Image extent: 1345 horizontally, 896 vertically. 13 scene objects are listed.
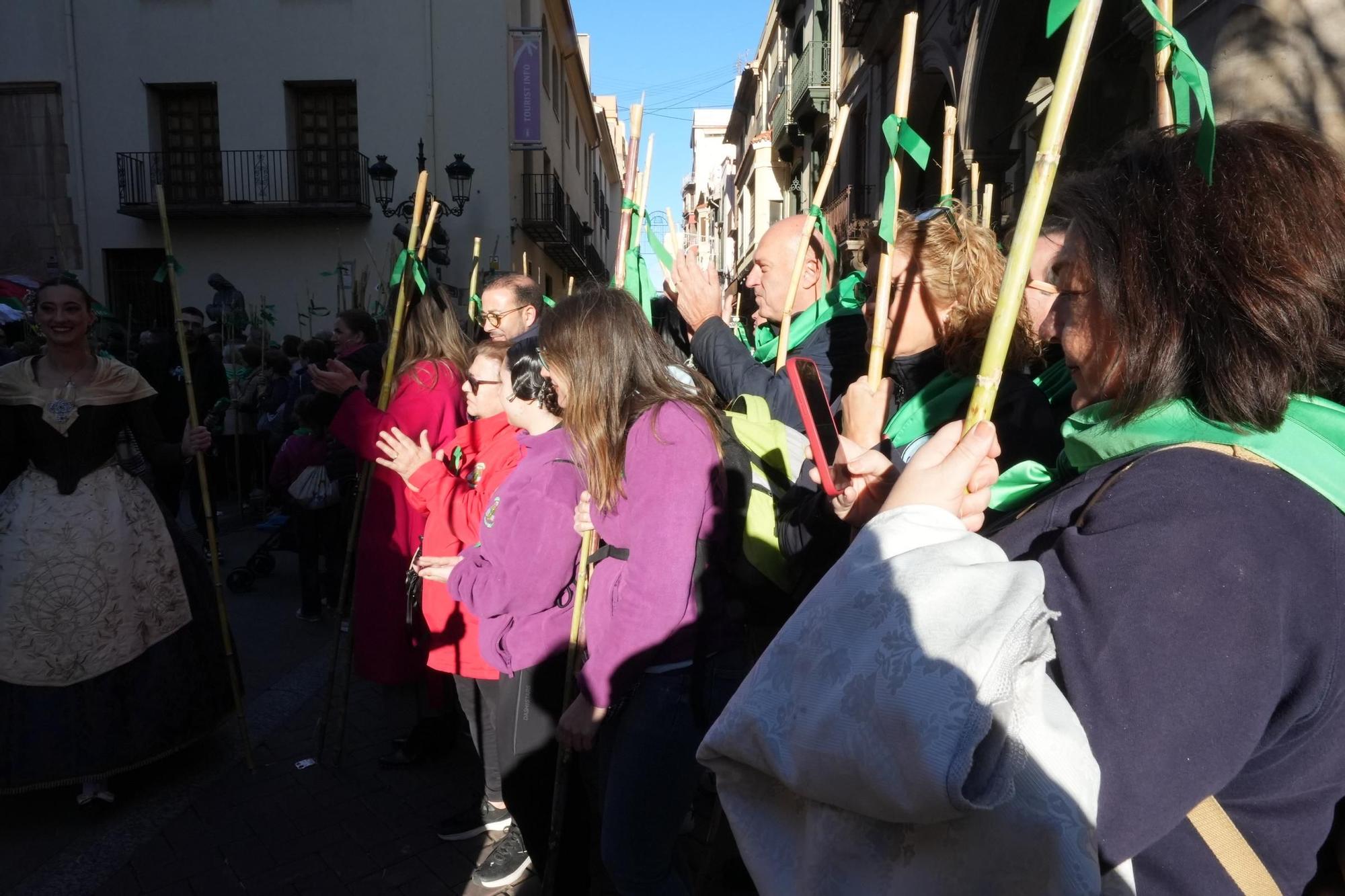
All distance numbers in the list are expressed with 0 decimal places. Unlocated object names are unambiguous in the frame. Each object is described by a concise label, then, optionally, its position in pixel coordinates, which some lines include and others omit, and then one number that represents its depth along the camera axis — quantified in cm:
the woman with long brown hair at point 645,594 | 196
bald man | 256
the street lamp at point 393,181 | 1143
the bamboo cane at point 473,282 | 456
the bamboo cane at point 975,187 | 316
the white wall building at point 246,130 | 1550
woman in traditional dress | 341
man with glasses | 399
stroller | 676
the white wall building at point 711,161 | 4688
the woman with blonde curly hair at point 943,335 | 180
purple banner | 1569
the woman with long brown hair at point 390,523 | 356
